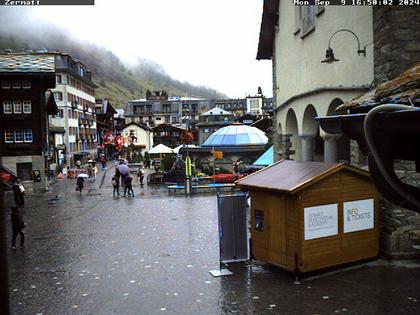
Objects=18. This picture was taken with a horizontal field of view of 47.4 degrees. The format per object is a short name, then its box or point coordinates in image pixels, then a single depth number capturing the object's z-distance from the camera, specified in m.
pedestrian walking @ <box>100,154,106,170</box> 66.18
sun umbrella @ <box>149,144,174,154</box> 49.19
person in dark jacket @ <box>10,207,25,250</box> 14.97
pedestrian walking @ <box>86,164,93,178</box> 50.25
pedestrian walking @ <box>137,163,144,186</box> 37.66
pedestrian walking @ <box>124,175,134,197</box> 30.44
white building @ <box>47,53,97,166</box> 69.75
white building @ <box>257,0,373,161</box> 13.30
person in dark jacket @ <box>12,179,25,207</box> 26.91
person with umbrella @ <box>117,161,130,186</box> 32.25
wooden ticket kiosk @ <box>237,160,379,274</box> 10.36
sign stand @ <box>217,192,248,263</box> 11.68
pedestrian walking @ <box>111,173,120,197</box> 31.18
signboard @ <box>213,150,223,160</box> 39.34
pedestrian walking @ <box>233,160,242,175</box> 39.68
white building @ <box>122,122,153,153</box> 105.94
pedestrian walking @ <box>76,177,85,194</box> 34.32
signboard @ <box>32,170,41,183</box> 41.00
